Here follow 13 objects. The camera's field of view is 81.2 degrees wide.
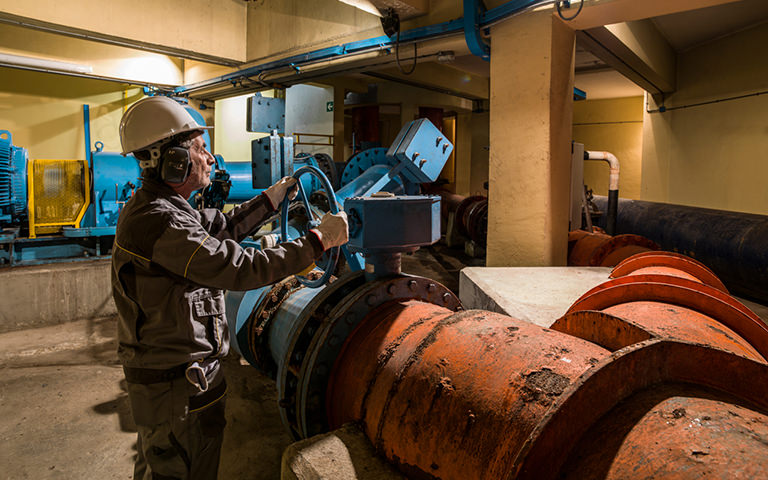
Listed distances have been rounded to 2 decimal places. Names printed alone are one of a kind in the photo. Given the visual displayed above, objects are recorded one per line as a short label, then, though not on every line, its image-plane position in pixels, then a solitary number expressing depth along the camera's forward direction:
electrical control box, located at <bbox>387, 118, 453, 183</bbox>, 3.65
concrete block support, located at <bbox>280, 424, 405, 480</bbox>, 1.05
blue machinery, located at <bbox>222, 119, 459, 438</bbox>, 1.40
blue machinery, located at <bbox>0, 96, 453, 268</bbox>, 4.21
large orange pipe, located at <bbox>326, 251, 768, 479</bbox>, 0.68
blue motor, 4.25
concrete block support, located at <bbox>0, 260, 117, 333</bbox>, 4.20
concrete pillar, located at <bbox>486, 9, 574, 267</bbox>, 3.31
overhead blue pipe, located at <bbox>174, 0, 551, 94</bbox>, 3.39
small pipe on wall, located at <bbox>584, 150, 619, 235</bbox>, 5.31
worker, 1.32
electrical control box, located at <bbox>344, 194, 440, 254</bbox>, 1.45
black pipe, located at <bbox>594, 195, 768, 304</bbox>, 3.50
